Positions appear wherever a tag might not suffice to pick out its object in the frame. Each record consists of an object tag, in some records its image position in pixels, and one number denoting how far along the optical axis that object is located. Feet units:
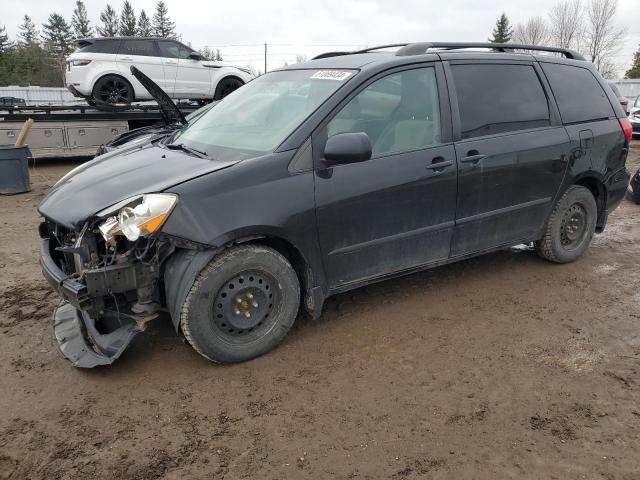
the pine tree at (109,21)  239.09
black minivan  9.71
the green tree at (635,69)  158.71
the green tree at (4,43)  218.59
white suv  37.22
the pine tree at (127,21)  242.99
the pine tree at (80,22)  235.40
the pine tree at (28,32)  251.17
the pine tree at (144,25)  255.17
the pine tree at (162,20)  262.67
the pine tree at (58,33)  227.14
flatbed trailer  35.73
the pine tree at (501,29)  201.29
